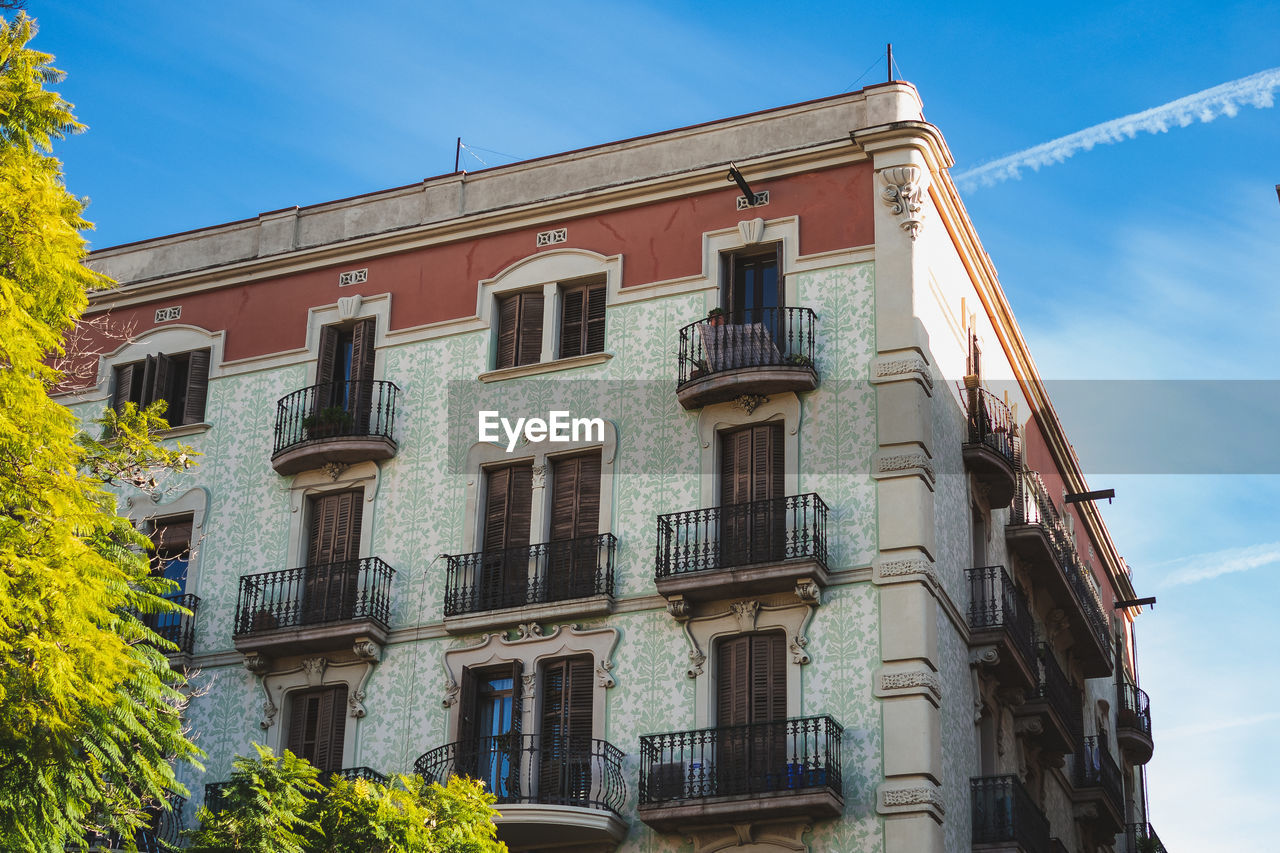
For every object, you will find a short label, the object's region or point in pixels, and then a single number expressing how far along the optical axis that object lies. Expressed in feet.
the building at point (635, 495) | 88.02
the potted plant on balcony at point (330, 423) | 102.32
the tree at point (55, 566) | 64.64
